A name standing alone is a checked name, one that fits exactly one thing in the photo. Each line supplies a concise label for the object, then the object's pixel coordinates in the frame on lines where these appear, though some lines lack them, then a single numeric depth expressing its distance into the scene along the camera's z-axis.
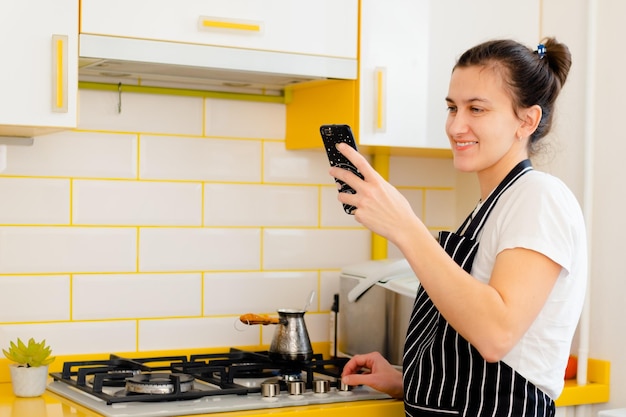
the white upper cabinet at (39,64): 2.66
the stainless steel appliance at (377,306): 3.04
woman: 2.30
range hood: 2.76
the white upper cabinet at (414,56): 3.02
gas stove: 2.67
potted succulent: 2.78
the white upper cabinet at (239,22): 2.76
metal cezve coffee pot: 2.97
